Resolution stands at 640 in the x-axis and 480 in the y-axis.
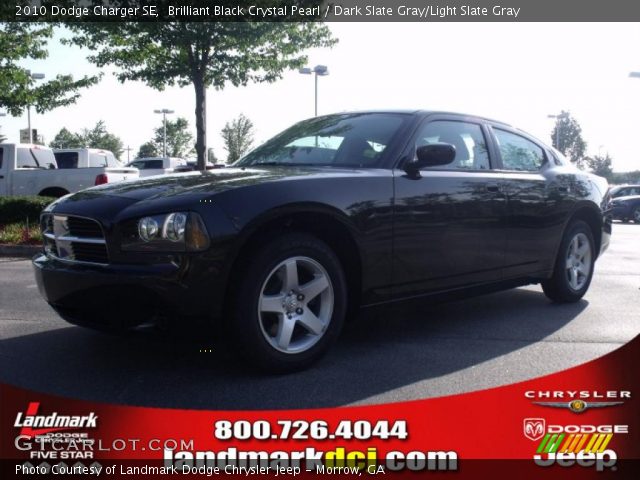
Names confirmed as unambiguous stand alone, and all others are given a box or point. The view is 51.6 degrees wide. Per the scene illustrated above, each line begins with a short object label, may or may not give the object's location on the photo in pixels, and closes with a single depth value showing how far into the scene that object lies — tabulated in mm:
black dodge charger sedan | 3119
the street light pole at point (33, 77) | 14722
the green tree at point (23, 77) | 13531
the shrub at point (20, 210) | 11070
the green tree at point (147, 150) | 41388
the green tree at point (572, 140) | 42162
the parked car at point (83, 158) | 18562
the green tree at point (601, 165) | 57906
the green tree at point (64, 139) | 46219
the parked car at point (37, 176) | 14211
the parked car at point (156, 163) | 22938
